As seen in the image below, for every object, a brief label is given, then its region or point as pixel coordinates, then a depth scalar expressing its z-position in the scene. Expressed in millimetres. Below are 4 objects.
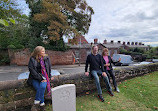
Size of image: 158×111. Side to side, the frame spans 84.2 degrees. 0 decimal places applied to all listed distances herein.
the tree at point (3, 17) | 1138
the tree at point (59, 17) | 12477
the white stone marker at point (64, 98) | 2158
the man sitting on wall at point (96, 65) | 3484
